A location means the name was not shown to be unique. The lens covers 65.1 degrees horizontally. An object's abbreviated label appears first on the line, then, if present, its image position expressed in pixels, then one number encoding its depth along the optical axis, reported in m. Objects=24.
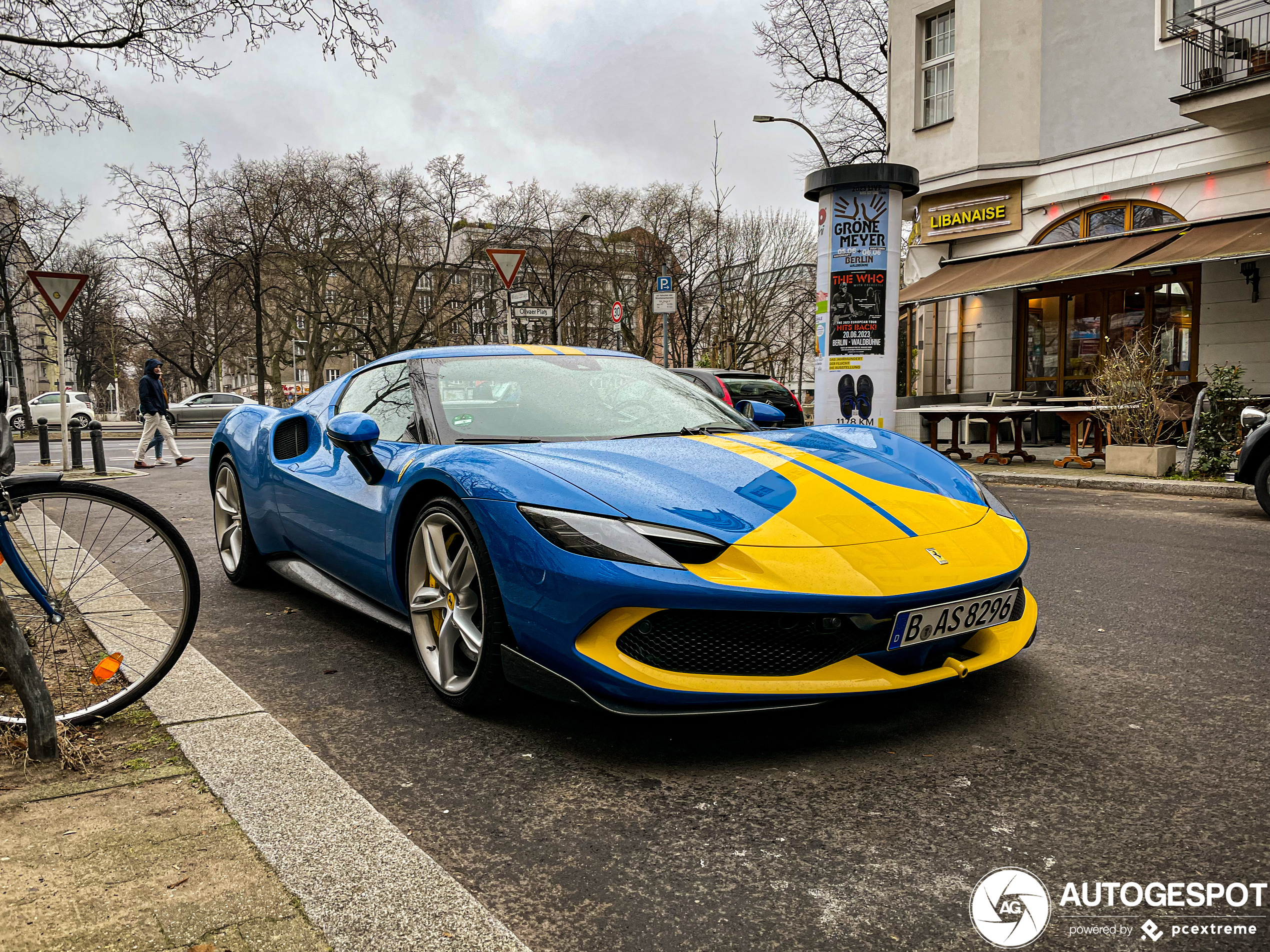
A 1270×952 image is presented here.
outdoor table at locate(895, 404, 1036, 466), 13.39
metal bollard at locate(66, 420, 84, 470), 14.90
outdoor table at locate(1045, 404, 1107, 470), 12.55
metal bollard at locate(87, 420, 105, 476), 14.03
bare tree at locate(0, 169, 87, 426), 32.34
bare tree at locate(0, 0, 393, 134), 7.82
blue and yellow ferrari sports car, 2.71
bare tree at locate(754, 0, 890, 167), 28.09
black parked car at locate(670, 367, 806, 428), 16.03
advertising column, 12.70
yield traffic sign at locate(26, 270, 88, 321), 13.46
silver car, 33.47
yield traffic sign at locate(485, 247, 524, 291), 12.80
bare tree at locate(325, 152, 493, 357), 34.97
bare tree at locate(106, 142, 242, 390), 35.53
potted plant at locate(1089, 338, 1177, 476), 11.05
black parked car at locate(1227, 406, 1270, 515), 7.84
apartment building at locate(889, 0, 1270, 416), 14.36
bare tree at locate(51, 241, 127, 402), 48.66
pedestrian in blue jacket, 16.11
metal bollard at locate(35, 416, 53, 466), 15.87
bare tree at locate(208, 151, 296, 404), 33.91
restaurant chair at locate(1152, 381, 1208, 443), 11.19
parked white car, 36.22
